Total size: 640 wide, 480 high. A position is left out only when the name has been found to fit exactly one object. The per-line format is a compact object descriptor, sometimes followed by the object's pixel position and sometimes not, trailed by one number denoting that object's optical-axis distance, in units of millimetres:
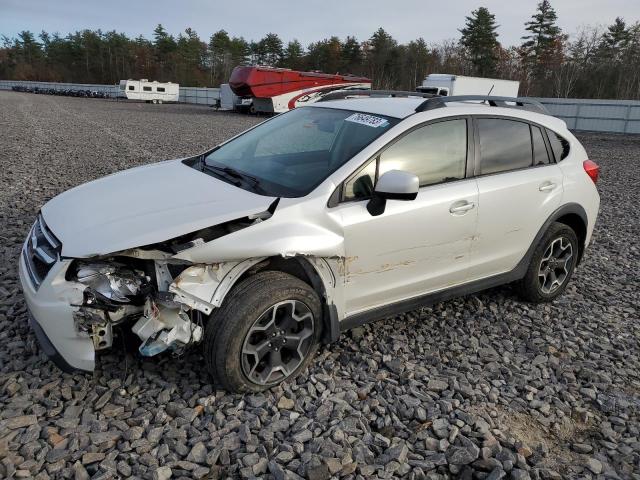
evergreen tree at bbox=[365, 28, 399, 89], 60719
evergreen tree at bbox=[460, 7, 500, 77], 52531
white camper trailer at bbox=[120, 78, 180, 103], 46500
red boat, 26188
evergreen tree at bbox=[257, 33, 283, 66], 75312
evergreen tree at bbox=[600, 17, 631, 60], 46719
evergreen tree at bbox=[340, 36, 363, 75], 64688
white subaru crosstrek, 2652
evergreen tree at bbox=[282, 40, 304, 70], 71131
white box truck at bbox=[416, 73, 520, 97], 23438
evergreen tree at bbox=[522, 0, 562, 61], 51375
